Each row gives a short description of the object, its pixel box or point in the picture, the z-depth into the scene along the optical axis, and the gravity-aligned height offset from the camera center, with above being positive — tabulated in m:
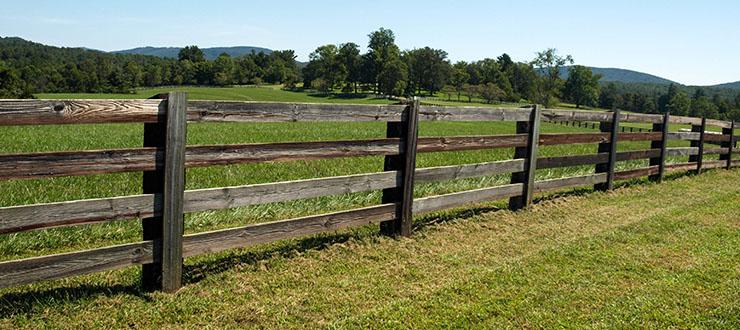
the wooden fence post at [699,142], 13.19 -0.19
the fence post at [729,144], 14.34 -0.20
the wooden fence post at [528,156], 8.14 -0.51
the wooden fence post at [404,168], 6.23 -0.64
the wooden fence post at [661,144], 11.62 -0.27
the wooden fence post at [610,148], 10.11 -0.37
